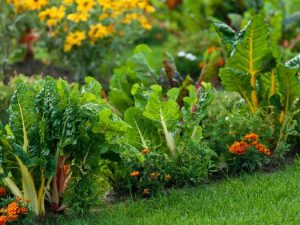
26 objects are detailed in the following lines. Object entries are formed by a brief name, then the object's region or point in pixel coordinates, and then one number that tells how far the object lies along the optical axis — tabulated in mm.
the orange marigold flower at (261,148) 8389
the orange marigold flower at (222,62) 12311
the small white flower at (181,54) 14200
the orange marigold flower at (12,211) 6948
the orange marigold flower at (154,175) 8059
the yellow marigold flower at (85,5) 12395
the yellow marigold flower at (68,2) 12291
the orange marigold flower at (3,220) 6874
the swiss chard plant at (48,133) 7201
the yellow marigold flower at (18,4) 13264
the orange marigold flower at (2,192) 7423
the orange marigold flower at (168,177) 8149
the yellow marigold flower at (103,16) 12894
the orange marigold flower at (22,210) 7077
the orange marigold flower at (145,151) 8174
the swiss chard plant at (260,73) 8594
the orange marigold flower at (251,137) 8358
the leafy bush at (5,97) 10760
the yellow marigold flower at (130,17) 13173
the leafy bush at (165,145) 8154
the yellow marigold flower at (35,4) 12621
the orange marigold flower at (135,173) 7867
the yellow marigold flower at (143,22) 13286
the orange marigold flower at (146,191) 8048
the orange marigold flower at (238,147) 8222
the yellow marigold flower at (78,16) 12426
